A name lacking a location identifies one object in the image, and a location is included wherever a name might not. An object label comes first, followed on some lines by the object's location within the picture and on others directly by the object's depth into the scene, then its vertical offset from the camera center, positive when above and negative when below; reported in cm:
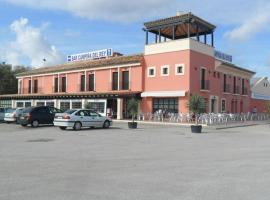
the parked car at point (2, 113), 3331 -31
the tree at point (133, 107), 2929 +24
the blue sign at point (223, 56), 4344 +631
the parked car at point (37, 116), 2798 -47
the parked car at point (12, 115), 3181 -45
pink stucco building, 3806 +365
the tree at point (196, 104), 2606 +44
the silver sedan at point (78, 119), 2436 -60
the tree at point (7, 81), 6694 +494
